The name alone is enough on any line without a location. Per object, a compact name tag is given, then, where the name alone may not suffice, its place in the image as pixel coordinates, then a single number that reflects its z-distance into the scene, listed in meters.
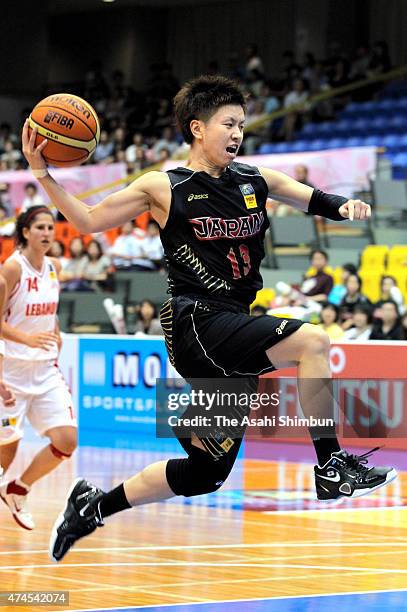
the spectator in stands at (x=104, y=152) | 23.08
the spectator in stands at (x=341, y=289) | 14.20
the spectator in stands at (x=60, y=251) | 17.73
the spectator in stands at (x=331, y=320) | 13.13
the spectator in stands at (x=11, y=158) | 23.31
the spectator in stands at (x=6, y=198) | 21.38
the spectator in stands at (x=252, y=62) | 23.69
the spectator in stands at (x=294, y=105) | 21.41
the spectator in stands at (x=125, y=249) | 17.14
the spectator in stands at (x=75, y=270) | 17.20
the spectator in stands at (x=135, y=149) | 21.65
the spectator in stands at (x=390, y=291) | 13.71
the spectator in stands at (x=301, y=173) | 15.96
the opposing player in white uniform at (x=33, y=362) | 7.81
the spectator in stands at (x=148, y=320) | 14.58
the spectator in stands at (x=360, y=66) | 22.01
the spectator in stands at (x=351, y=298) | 13.64
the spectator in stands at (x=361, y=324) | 13.20
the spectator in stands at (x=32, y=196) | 20.27
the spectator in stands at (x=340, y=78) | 21.95
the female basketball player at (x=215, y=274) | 5.14
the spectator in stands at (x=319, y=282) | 14.48
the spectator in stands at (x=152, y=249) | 16.89
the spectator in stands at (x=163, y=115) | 24.00
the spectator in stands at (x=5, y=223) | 20.02
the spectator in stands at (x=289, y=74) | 22.59
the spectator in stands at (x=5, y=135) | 24.86
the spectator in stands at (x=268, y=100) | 21.89
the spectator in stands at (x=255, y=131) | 20.95
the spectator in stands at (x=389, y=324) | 12.77
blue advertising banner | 13.41
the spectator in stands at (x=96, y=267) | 17.02
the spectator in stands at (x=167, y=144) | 21.72
